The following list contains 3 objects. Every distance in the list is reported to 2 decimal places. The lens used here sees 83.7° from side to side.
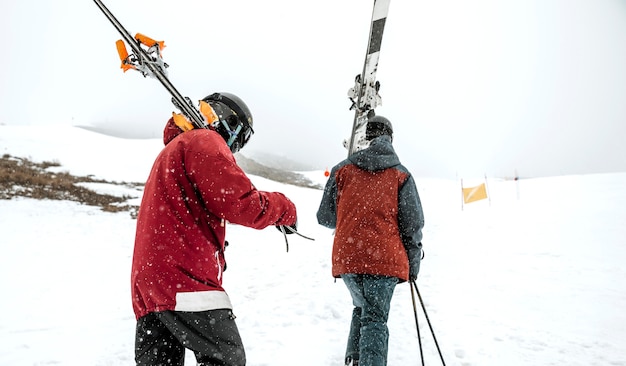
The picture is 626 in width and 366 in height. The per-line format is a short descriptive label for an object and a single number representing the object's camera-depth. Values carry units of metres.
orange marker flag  14.49
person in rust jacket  2.75
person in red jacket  1.59
